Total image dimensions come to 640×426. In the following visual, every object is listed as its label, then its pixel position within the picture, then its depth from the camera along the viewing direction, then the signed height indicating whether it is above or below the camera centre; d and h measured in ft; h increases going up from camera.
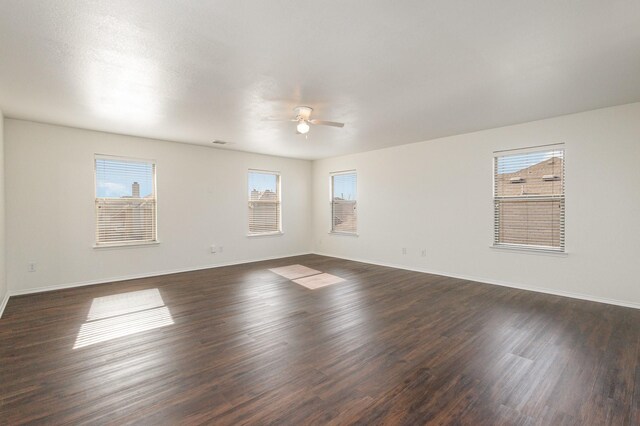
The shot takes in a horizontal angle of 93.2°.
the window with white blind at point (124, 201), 16.55 +0.59
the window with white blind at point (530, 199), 14.20 +0.51
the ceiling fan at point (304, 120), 12.05 +3.71
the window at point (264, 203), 22.90 +0.60
